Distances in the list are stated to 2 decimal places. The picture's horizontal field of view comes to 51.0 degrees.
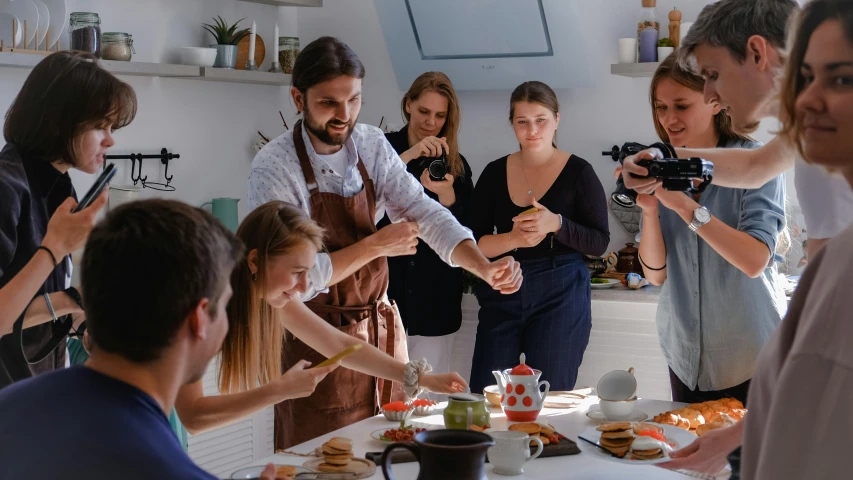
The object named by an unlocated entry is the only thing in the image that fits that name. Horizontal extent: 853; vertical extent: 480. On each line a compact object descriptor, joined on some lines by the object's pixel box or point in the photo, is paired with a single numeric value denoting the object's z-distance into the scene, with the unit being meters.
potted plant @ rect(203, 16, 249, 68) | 4.00
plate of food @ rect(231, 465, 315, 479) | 1.28
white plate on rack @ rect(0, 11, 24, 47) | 3.15
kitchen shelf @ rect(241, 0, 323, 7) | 4.37
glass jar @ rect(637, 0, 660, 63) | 3.86
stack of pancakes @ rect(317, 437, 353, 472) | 1.66
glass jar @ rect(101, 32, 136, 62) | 3.52
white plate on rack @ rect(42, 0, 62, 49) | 3.31
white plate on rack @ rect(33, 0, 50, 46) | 3.23
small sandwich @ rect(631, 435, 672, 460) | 1.68
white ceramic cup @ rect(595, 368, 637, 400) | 2.08
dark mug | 1.28
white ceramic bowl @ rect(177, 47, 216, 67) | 3.85
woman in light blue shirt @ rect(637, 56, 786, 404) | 2.24
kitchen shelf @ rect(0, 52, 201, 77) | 3.10
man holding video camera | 1.82
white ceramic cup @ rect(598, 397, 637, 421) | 2.05
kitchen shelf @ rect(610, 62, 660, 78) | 3.82
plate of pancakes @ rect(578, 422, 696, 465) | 1.68
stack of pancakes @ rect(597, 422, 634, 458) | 1.72
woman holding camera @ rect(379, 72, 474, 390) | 3.46
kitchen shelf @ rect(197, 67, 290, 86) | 3.85
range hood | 4.05
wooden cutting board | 4.19
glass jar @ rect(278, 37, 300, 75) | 4.37
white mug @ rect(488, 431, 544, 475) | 1.64
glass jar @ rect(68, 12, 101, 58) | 3.36
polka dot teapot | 2.01
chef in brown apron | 2.29
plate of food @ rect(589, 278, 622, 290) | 3.79
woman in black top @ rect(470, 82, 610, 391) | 3.22
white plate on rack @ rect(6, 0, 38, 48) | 3.15
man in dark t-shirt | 0.93
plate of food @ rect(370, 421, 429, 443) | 1.85
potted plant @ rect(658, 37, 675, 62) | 3.82
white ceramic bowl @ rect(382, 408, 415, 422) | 2.02
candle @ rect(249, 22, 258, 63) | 4.11
